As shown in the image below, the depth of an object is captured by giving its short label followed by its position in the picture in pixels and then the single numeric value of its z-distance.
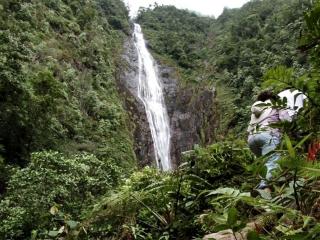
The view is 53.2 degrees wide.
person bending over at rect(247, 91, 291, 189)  2.10
